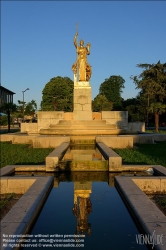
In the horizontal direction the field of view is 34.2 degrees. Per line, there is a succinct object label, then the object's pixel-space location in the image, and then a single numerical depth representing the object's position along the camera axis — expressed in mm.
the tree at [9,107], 32409
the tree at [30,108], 57644
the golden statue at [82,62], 22172
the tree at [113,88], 78750
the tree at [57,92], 66694
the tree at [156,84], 28891
